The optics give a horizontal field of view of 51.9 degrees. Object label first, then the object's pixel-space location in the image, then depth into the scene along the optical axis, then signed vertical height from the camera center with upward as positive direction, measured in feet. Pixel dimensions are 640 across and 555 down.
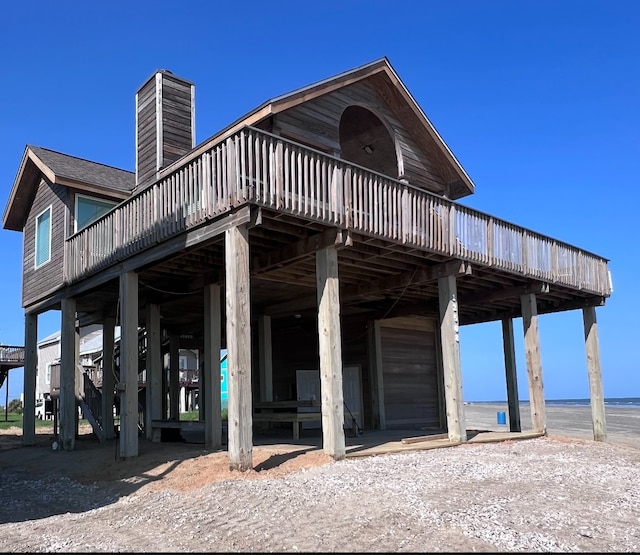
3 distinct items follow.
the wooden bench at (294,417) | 44.65 -2.92
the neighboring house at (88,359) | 120.57 +3.15
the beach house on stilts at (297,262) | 34.09 +7.37
